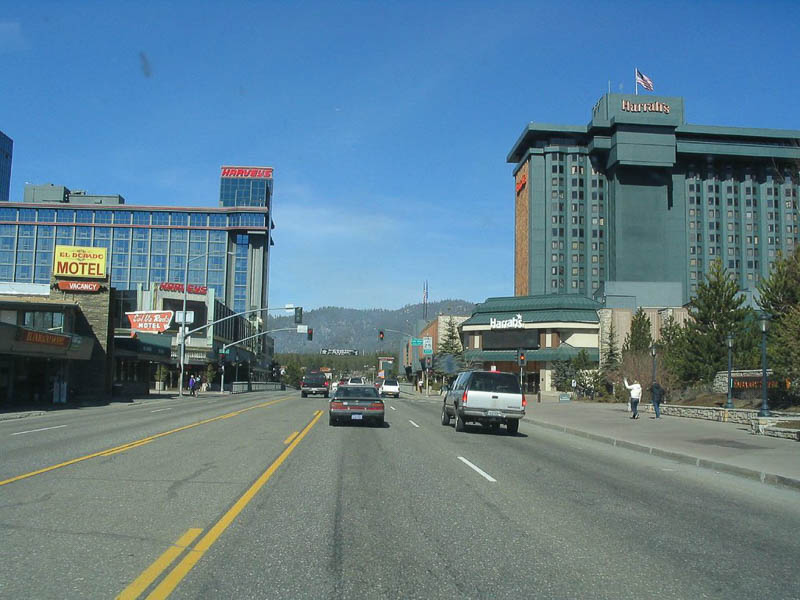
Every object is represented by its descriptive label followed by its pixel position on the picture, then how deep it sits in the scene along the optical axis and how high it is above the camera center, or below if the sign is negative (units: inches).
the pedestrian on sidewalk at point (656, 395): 1206.8 -34.2
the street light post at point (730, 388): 1176.2 -19.8
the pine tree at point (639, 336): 2379.6 +134.2
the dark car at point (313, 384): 2202.3 -53.7
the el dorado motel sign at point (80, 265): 1838.1 +252.4
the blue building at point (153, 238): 5743.1 +1029.0
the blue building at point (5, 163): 6752.0 +1876.6
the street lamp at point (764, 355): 935.7 +29.5
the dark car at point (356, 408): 912.9 -50.7
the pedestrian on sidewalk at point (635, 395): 1152.2 -33.2
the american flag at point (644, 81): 4264.3 +1759.0
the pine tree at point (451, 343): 3979.8 +158.4
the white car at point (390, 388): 2573.8 -68.5
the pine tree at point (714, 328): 1512.1 +102.8
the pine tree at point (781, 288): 1293.1 +166.8
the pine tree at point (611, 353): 2674.7 +87.5
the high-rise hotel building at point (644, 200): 4766.2 +1263.1
